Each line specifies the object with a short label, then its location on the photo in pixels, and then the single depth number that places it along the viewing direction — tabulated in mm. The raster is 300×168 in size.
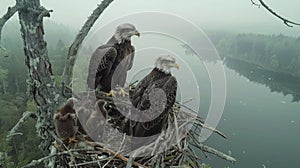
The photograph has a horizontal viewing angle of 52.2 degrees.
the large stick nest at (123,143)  2809
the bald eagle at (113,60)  3618
